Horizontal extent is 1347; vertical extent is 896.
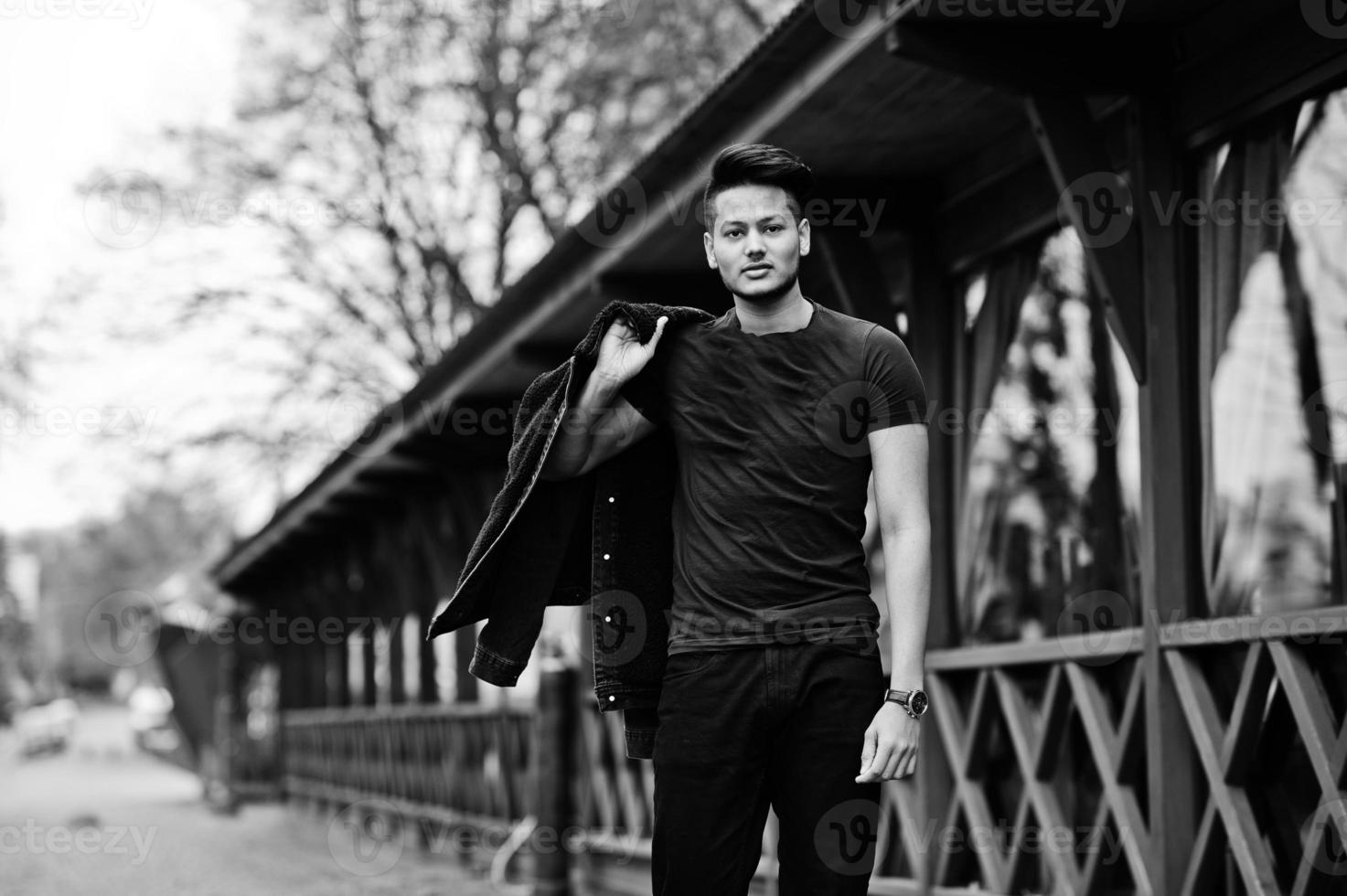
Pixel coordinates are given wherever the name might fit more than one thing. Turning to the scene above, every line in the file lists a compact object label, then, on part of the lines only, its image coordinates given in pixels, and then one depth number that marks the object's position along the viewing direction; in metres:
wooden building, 5.59
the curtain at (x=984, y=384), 7.56
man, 3.33
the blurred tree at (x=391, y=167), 24.91
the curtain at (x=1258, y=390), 5.60
